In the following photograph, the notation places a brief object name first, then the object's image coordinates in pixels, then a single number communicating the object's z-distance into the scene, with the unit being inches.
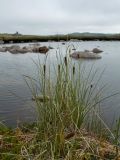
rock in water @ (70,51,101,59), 453.8
